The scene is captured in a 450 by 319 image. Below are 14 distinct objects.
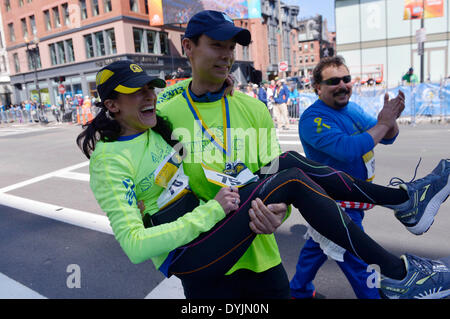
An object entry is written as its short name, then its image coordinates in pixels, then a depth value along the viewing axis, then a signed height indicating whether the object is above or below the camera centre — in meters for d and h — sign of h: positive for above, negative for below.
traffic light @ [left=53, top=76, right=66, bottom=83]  35.95 +3.21
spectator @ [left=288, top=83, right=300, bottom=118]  16.55 -0.41
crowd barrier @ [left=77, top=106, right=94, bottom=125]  21.45 -0.40
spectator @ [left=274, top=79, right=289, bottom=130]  14.35 -0.45
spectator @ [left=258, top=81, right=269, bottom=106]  16.39 +0.02
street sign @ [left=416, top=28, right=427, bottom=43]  14.27 +2.02
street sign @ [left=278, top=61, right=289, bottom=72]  22.09 +1.73
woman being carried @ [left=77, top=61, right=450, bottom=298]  1.72 -0.55
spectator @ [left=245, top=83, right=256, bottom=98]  18.76 +0.25
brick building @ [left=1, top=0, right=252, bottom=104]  32.22 +6.68
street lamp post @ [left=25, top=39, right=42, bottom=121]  23.40 +4.77
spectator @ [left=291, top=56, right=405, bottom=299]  2.51 -0.37
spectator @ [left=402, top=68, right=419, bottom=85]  15.01 +0.24
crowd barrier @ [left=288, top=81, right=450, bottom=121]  13.48 -0.60
